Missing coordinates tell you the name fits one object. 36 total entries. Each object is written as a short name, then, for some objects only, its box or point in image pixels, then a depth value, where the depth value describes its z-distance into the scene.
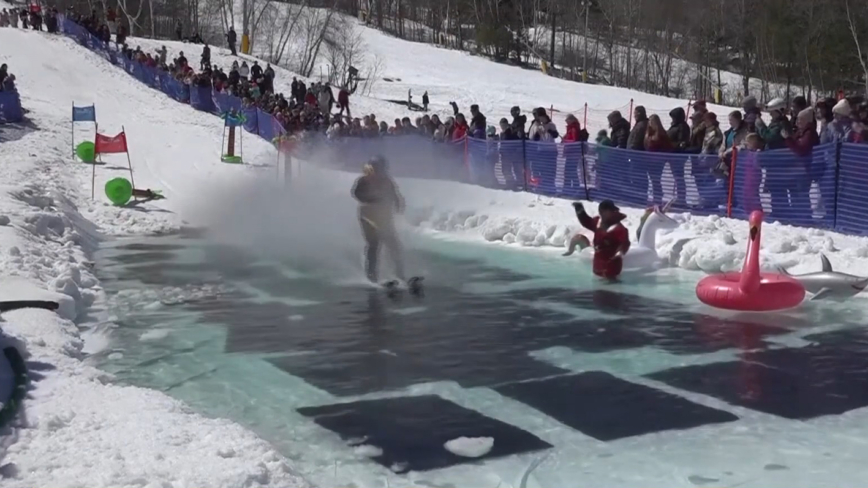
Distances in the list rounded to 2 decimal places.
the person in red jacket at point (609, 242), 13.68
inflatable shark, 11.54
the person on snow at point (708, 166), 15.72
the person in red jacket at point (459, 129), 22.48
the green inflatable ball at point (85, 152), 28.24
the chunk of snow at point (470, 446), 6.80
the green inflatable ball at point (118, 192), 21.86
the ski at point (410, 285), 12.95
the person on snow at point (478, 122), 22.05
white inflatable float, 14.33
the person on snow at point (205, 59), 44.33
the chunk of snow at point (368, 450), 6.80
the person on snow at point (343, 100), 35.91
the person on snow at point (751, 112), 15.42
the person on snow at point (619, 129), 17.94
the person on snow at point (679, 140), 16.35
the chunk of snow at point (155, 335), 10.37
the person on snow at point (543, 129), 20.36
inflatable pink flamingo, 11.16
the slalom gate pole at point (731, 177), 15.16
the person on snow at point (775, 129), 14.74
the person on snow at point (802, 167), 14.03
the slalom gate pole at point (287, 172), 22.83
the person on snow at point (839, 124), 14.04
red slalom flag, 24.27
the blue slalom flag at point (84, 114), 28.06
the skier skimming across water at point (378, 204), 12.88
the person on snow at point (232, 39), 56.66
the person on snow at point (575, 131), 19.06
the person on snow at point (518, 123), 20.66
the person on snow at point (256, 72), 38.91
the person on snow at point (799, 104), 15.03
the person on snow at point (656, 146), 16.80
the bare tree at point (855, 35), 51.69
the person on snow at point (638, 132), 17.23
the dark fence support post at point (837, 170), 13.60
